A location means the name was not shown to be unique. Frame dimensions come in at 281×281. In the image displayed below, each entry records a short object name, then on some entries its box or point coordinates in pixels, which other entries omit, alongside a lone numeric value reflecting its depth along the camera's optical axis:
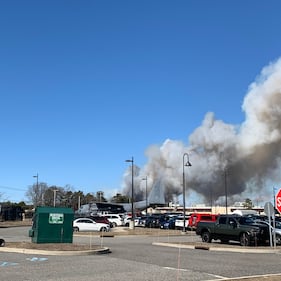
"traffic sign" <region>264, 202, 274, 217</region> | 16.10
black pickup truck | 17.52
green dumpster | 15.93
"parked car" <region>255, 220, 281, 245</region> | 18.61
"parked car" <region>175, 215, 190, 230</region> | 37.01
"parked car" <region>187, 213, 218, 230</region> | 33.57
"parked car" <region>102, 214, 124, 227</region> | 46.29
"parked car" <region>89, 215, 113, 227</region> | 36.18
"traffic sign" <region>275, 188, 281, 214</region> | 10.69
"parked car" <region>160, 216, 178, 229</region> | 38.96
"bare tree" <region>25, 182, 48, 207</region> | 97.15
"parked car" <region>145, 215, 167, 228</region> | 41.97
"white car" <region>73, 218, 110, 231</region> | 31.86
